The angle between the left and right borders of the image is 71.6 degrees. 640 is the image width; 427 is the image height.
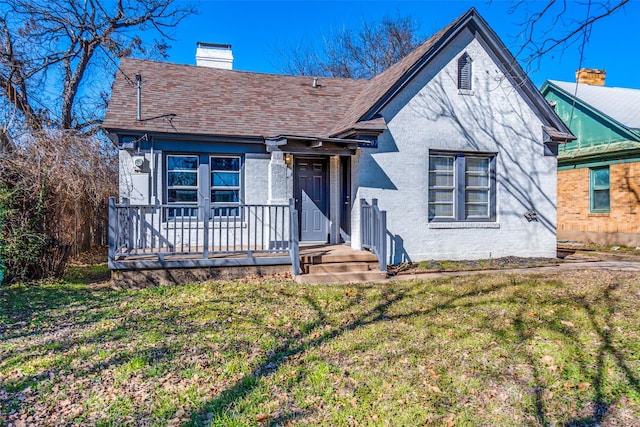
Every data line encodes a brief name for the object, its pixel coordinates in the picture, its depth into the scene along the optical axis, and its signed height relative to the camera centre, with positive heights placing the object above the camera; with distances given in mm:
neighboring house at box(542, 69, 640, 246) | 14531 +1674
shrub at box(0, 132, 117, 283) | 8133 +218
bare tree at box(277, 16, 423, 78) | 27469 +10276
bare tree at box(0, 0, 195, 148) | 13883 +5667
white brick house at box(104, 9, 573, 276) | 9992 +1383
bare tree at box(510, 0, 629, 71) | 5184 +2362
